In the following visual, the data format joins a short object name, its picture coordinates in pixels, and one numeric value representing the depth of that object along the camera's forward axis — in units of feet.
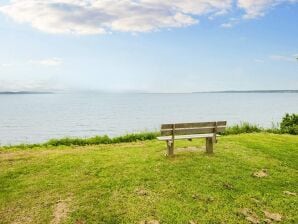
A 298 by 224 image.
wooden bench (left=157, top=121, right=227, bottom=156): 26.23
